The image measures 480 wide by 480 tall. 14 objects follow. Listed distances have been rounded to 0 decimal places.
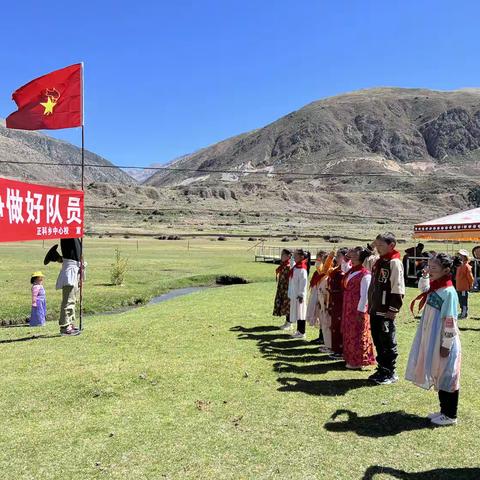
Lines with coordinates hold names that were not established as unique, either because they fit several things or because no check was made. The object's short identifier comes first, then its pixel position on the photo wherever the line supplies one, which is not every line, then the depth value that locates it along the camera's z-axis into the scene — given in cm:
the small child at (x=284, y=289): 1148
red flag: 1066
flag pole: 1080
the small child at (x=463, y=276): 1292
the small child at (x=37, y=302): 1292
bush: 2150
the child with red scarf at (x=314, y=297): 1037
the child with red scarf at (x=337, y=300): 904
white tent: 1701
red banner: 933
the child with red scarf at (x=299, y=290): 1041
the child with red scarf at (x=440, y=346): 586
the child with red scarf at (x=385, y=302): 708
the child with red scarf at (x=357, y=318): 801
